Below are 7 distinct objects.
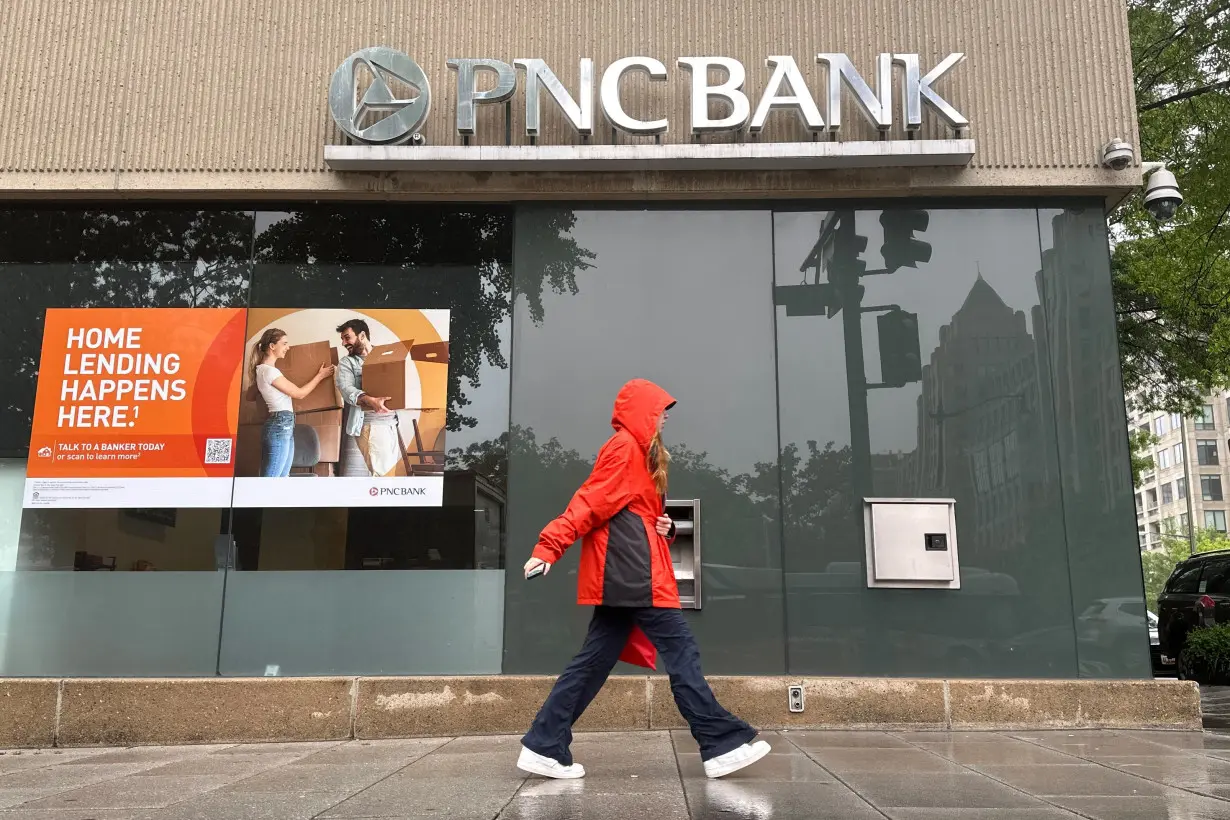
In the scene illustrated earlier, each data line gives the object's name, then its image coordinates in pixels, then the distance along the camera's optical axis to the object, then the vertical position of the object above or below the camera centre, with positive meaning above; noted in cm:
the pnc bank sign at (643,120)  652 +331
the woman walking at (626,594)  430 -5
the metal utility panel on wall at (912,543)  636 +28
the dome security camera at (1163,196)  673 +279
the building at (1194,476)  8638 +1055
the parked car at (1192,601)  1126 -21
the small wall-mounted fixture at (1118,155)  650 +298
